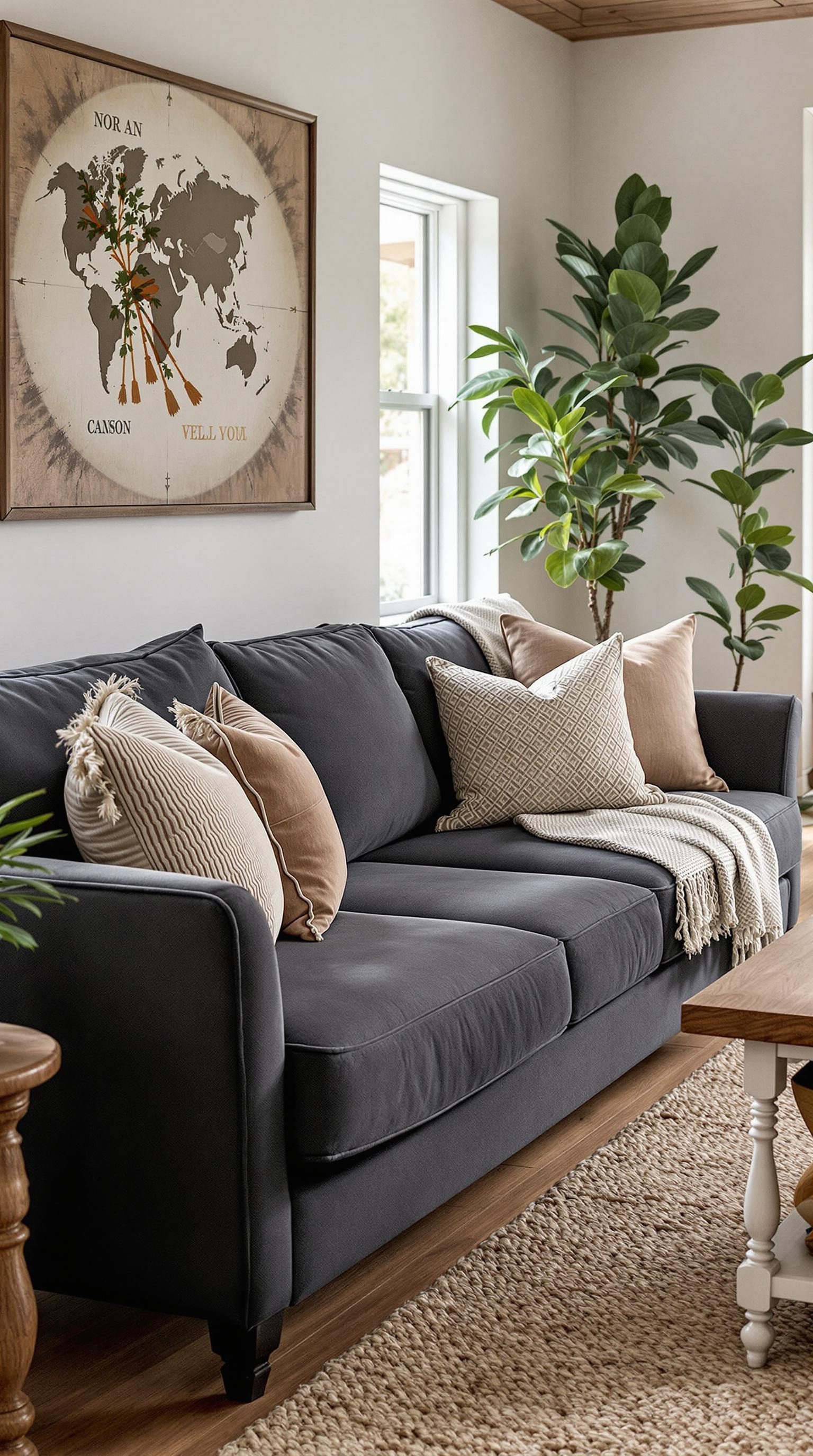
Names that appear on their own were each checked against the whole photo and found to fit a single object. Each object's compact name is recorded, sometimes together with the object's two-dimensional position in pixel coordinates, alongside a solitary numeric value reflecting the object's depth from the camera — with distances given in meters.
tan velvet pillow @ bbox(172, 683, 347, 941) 2.61
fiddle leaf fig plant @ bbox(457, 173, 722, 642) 4.90
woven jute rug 1.98
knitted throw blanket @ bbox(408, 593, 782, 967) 3.24
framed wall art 3.11
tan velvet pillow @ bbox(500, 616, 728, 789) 3.82
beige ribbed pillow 2.24
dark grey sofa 2.02
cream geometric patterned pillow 3.51
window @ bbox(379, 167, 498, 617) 4.92
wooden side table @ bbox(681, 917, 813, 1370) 2.12
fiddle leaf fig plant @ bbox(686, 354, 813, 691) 5.15
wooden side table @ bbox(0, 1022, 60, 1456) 1.81
